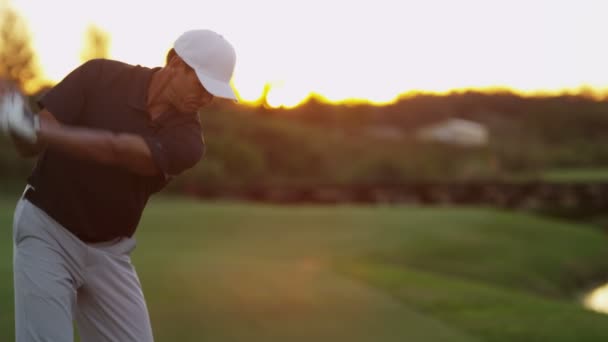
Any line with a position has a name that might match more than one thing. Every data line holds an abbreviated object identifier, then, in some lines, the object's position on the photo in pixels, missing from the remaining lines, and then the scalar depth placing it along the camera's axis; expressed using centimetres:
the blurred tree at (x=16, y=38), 5038
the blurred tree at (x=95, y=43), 5341
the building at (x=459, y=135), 6506
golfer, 425
